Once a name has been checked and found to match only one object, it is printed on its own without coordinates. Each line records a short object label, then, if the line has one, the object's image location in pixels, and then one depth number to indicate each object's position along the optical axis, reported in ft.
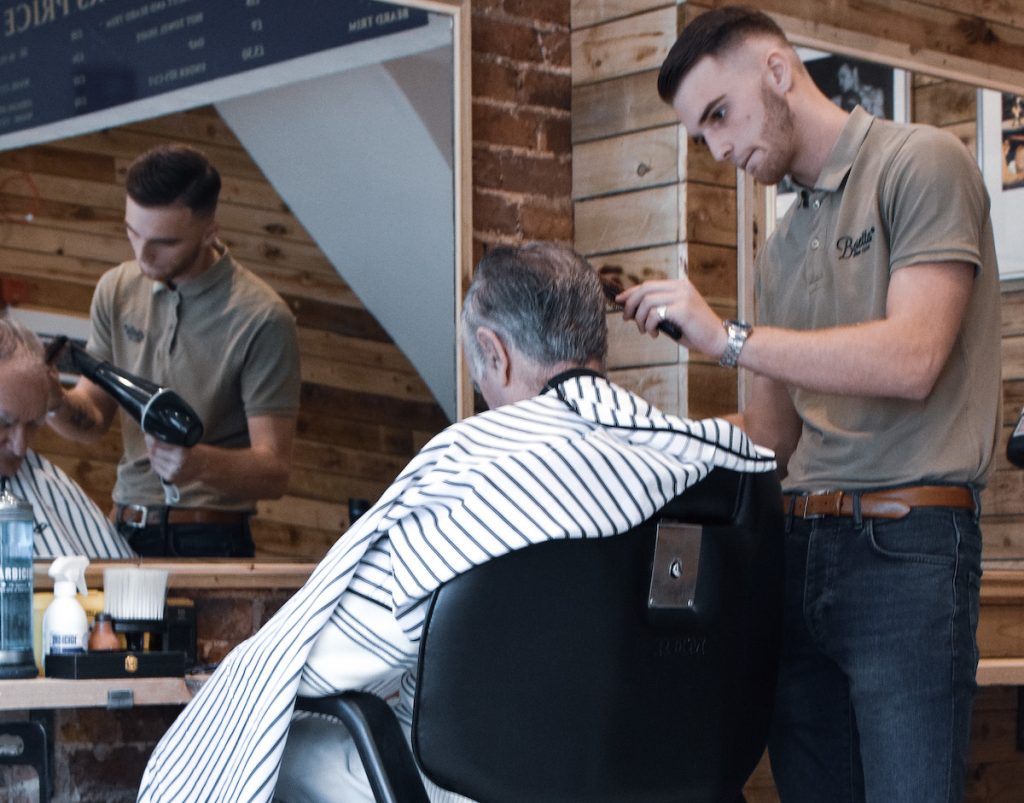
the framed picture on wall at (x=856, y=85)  11.29
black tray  7.30
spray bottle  7.50
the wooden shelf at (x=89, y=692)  7.01
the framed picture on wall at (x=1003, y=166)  12.27
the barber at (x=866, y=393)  6.59
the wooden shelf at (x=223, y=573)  8.66
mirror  8.68
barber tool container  7.29
